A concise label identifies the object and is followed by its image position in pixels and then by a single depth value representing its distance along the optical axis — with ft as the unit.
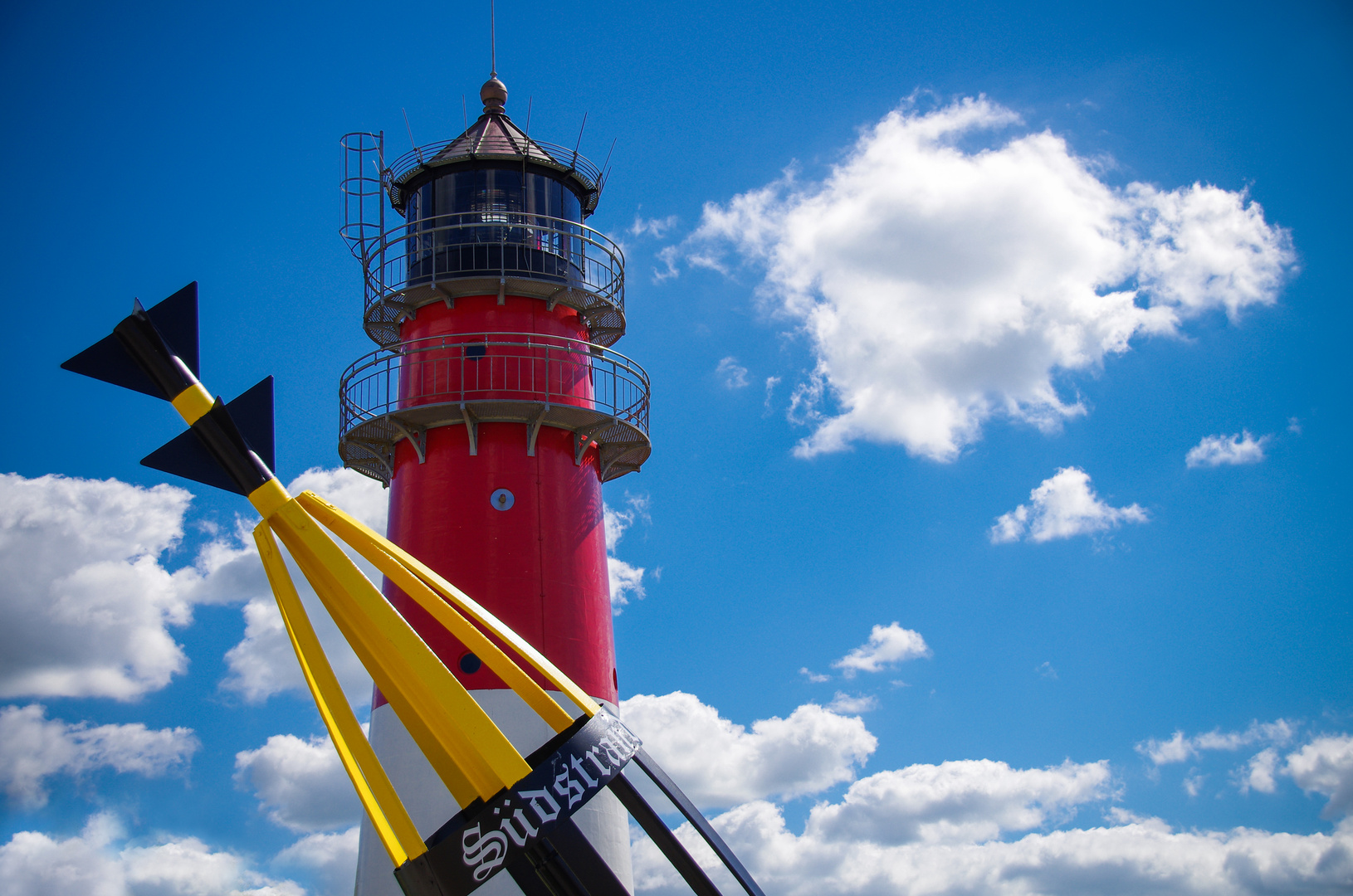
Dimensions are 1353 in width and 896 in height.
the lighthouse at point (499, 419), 62.69
